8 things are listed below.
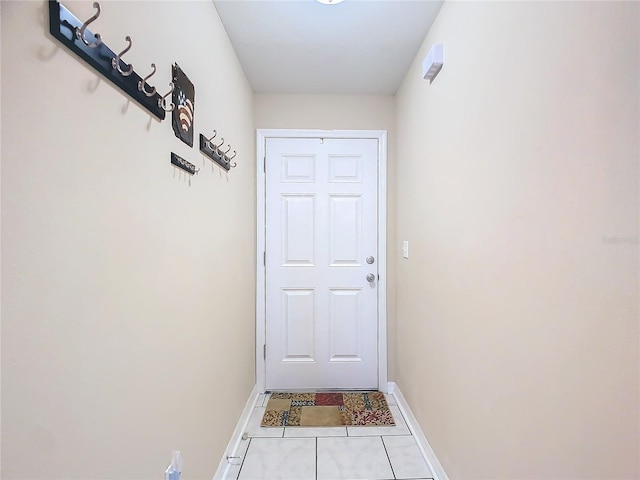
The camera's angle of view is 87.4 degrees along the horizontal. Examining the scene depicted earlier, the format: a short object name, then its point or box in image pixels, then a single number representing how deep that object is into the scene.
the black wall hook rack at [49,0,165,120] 0.62
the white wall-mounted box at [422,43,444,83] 1.62
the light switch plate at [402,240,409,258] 2.30
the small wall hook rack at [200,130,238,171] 1.43
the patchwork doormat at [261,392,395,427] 2.19
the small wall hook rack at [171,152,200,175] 1.14
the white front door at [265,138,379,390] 2.63
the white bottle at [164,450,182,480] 1.06
